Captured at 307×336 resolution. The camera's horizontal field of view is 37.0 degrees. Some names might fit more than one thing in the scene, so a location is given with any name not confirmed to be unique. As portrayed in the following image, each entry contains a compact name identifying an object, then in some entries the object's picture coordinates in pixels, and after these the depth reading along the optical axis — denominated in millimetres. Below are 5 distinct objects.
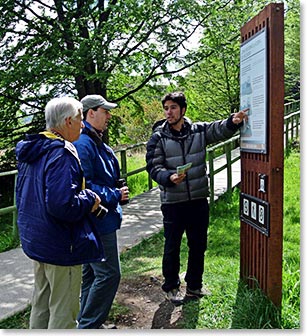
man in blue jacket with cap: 2719
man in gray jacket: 3314
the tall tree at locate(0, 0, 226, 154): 7137
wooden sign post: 2695
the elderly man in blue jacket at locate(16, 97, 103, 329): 2232
